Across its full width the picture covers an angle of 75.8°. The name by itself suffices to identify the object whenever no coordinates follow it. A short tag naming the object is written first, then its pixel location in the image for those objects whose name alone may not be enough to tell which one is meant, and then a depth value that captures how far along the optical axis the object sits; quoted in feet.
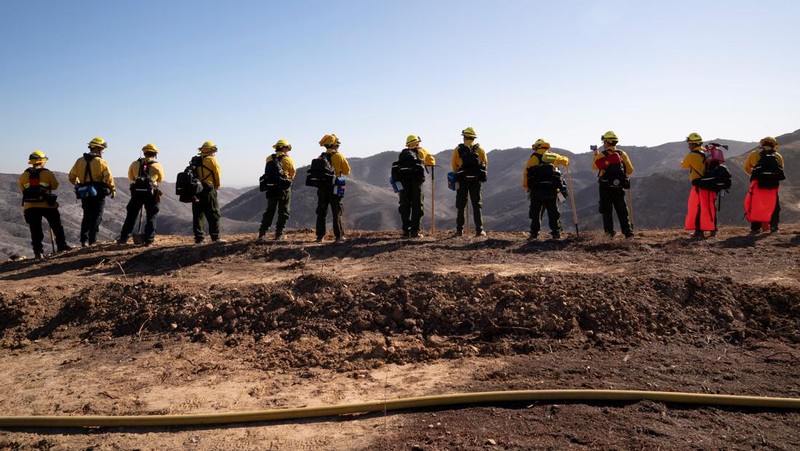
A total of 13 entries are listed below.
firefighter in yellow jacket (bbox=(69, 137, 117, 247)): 33.40
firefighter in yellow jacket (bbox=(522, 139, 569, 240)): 32.24
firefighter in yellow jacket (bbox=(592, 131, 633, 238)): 32.42
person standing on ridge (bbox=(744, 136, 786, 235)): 34.37
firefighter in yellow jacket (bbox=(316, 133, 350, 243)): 33.76
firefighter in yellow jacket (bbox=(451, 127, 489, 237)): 33.88
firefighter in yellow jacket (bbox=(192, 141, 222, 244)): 33.99
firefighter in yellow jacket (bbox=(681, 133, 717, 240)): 33.60
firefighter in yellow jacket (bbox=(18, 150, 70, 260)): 32.45
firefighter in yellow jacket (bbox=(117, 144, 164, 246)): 33.94
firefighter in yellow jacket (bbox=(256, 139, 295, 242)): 33.94
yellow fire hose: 13.92
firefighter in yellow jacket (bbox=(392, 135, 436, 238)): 33.83
